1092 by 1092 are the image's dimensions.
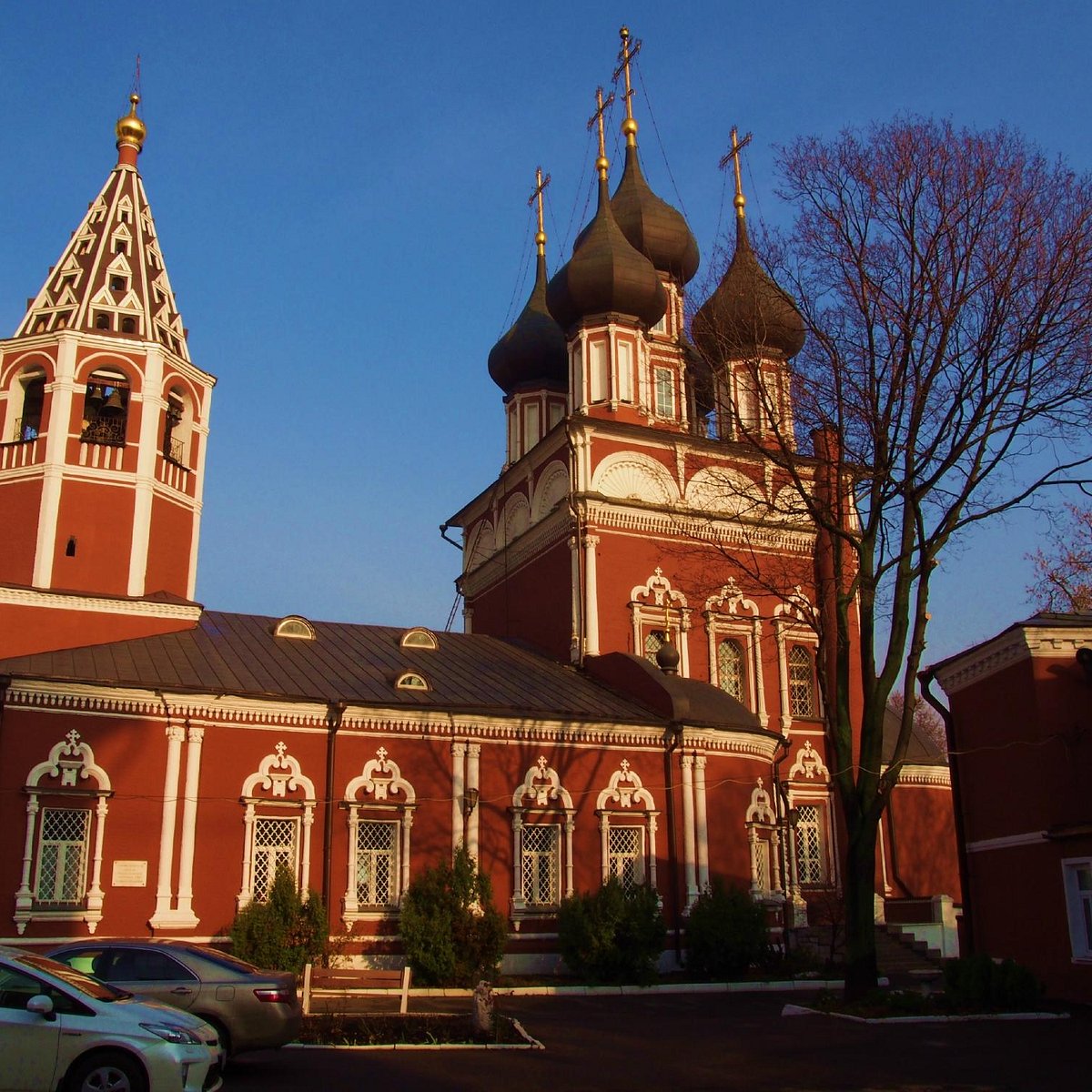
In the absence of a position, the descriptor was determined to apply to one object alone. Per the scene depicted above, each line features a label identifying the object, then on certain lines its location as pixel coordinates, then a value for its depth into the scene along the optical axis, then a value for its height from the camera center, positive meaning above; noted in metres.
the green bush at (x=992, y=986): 14.59 -1.04
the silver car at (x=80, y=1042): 8.17 -0.92
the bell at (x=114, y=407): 22.42 +8.69
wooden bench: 14.36 -1.03
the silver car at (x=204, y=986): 10.56 -0.71
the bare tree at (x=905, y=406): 15.38 +6.16
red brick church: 18.86 +3.90
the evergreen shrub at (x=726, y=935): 20.55 -0.62
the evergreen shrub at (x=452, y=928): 18.95 -0.44
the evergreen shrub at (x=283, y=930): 18.16 -0.43
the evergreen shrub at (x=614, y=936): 19.61 -0.60
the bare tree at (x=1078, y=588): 28.45 +6.91
